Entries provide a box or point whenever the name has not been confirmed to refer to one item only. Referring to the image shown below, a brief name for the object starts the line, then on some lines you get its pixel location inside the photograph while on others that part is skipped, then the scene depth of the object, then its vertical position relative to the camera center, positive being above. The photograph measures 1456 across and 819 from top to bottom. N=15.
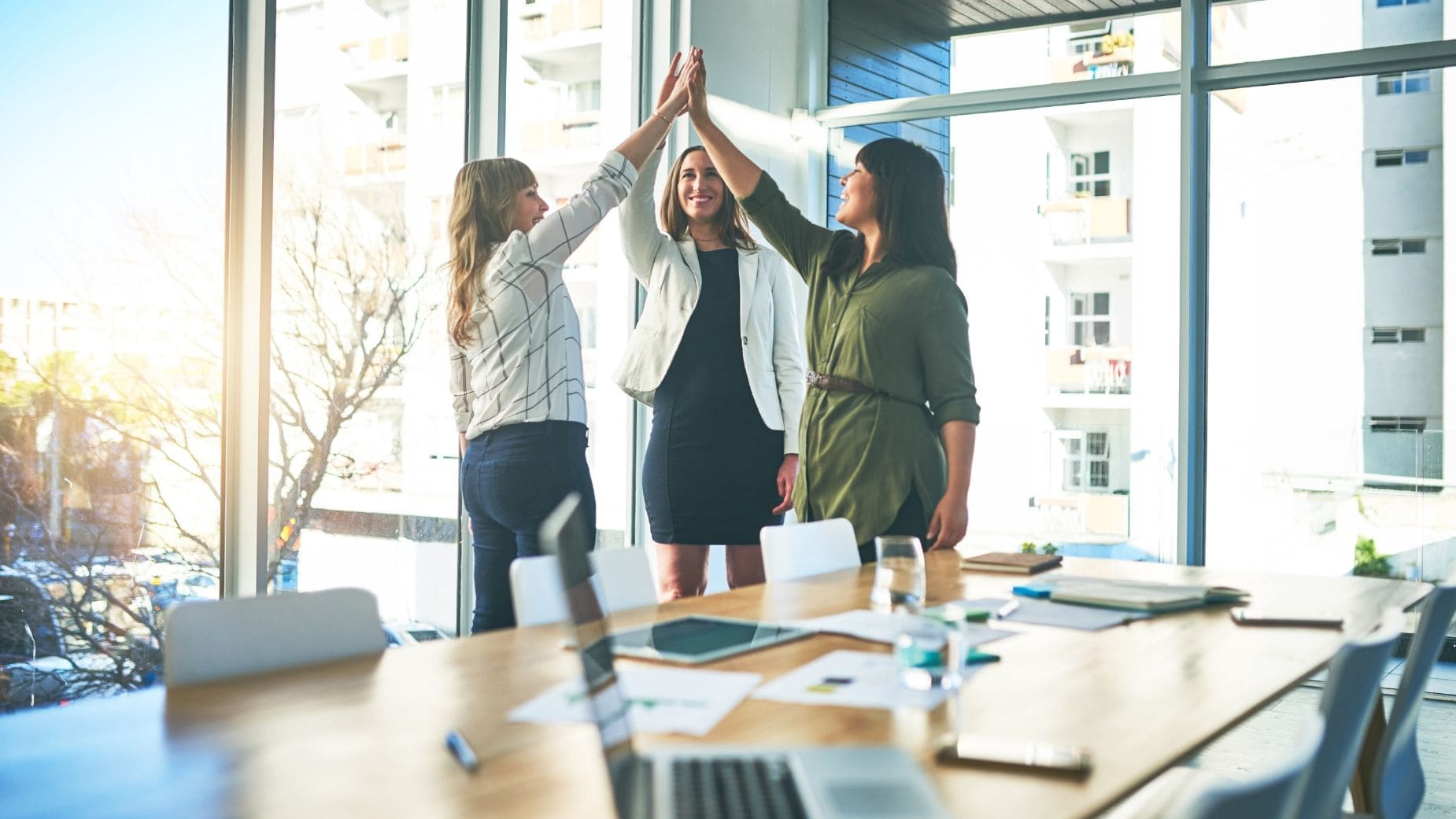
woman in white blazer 3.34 +0.14
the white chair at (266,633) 1.54 -0.27
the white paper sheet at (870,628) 1.75 -0.29
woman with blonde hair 2.80 +0.16
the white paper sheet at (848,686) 1.40 -0.30
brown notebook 2.51 -0.27
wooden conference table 1.05 -0.31
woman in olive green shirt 2.76 +0.14
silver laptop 0.93 -0.30
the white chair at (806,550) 2.52 -0.25
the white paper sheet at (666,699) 1.29 -0.30
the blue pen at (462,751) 1.13 -0.31
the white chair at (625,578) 2.16 -0.27
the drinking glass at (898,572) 1.75 -0.21
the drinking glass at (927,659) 1.45 -0.27
